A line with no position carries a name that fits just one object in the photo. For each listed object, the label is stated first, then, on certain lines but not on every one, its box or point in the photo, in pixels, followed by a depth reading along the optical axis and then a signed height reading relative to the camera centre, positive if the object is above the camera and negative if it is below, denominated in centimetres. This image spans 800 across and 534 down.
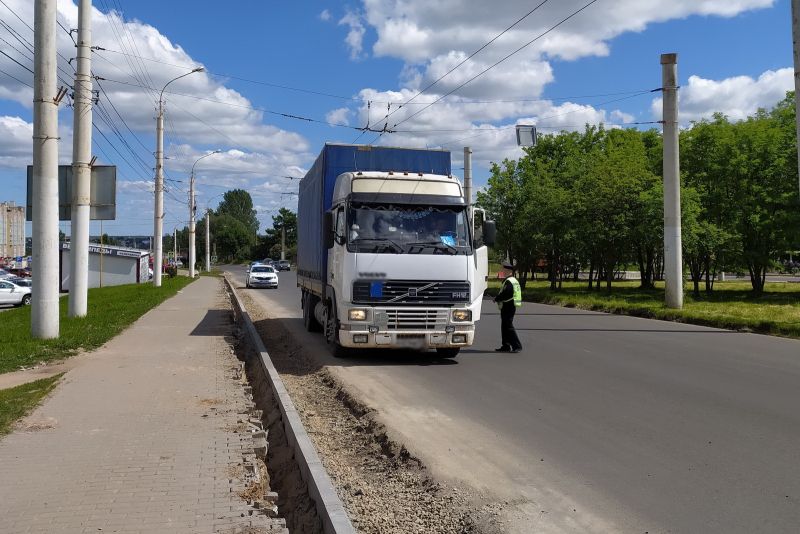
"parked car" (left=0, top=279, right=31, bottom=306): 3341 -93
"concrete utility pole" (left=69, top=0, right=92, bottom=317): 1656 +251
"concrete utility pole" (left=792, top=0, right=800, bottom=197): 1510 +528
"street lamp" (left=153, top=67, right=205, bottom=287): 3650 +417
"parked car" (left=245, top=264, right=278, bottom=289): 4188 -24
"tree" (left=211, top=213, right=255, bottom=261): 14400 +742
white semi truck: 1052 +20
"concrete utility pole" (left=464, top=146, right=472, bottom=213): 2998 +457
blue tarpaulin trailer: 1271 +208
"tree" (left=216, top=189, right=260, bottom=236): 17500 +1745
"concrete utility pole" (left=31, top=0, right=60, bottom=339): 1261 +238
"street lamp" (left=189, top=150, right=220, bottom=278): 5709 +402
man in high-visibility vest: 1238 -62
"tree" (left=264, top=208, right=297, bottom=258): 12962 +858
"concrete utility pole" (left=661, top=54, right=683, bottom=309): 2084 +259
